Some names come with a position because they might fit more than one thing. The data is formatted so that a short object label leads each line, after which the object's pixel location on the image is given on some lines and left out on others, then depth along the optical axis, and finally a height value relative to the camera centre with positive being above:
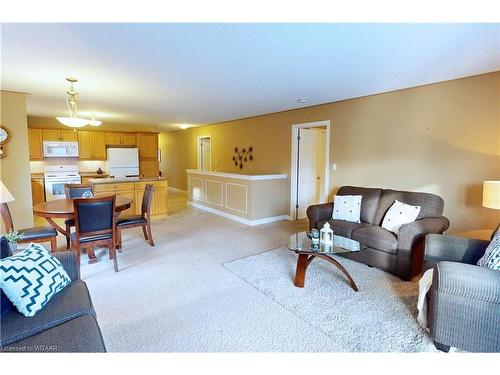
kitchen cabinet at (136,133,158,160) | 8.34 +0.43
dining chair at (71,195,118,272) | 2.95 -0.71
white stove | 6.62 -0.51
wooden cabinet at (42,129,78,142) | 6.82 +0.59
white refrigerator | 7.72 -0.08
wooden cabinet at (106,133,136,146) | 7.85 +0.58
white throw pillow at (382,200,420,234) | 3.30 -0.66
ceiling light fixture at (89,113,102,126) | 4.13 +0.55
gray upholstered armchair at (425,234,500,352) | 1.73 -0.95
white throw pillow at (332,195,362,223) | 3.82 -0.67
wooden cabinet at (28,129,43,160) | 6.64 +0.35
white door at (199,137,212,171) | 8.54 +0.17
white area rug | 1.98 -1.27
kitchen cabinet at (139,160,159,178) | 8.41 -0.27
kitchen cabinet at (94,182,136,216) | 5.12 -0.59
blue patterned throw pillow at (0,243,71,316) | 1.53 -0.71
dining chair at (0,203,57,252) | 3.04 -0.85
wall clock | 3.92 +0.29
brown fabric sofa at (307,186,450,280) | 2.93 -0.82
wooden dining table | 3.11 -0.59
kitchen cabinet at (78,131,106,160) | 7.43 +0.37
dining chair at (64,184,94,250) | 4.33 -0.49
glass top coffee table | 2.69 -0.88
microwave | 6.81 +0.24
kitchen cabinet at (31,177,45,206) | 6.54 -0.75
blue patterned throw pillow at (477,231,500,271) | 1.93 -0.68
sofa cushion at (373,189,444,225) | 3.29 -0.51
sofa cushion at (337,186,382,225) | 3.78 -0.59
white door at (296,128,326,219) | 5.61 -0.16
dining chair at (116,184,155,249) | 3.74 -0.84
